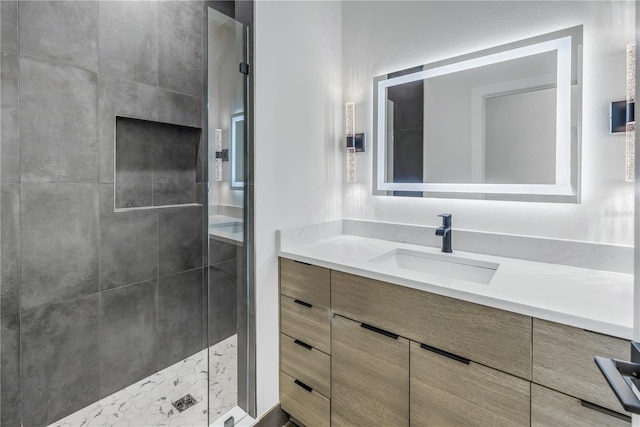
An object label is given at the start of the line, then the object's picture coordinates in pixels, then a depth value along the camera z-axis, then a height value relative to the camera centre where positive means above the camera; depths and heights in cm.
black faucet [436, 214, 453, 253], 151 -13
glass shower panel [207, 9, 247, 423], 129 -5
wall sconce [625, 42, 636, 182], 113 +36
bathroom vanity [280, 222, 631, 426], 81 -48
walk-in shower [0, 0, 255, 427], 139 -4
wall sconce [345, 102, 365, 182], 195 +44
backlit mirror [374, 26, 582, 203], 131 +43
